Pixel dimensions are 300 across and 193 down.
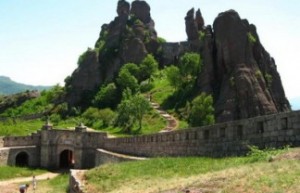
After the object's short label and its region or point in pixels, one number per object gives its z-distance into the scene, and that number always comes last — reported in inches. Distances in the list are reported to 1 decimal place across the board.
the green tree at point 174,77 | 2869.1
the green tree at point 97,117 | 2711.6
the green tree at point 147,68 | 3435.0
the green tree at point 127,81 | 3208.7
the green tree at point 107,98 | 3223.4
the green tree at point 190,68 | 2827.3
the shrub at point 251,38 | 2568.9
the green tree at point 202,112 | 2101.4
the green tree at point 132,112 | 2418.8
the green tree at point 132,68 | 3401.8
